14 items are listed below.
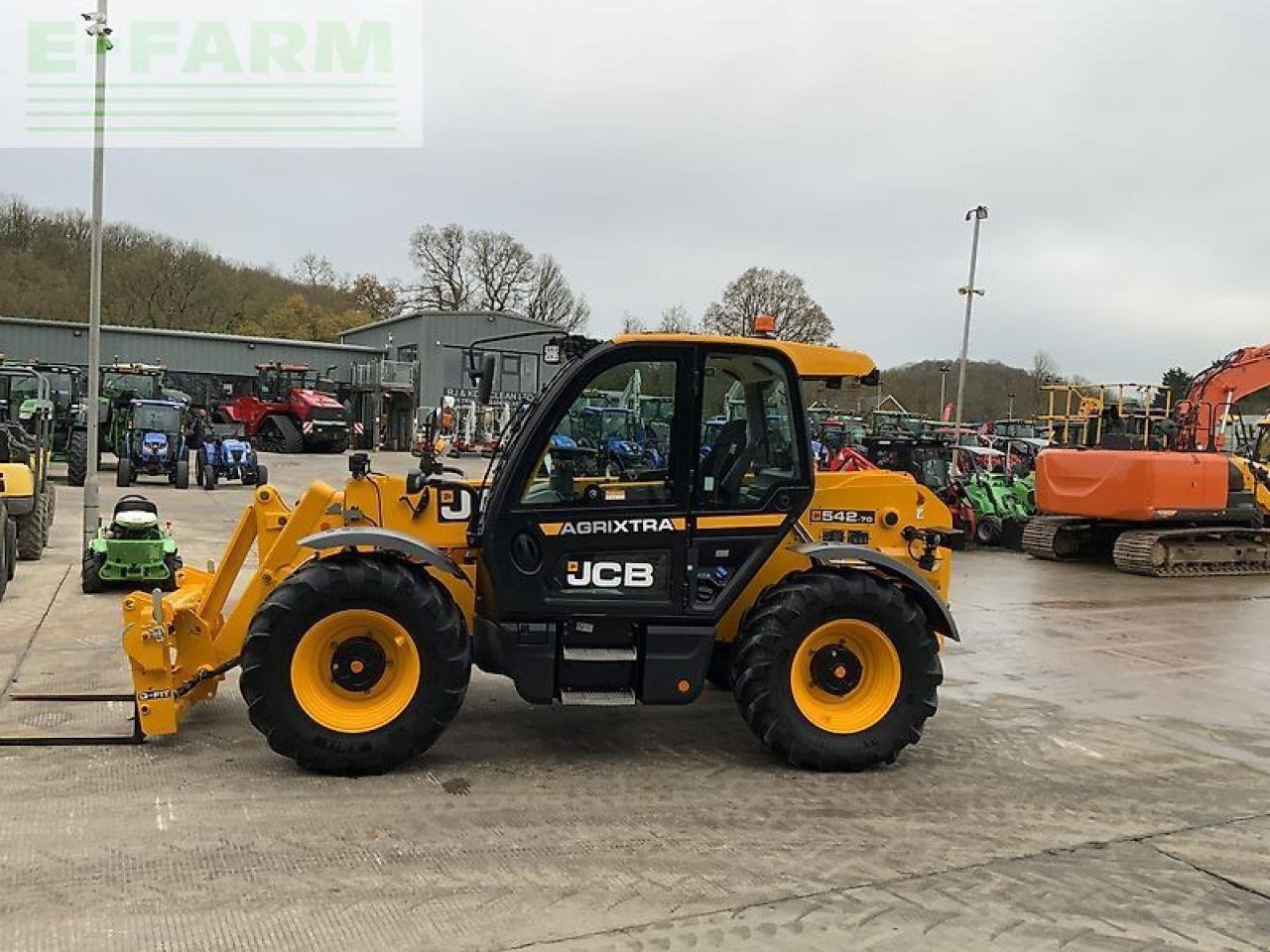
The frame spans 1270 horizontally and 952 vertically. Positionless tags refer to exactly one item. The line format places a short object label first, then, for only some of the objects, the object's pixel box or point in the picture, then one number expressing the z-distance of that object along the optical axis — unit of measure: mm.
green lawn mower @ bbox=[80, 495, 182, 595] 9391
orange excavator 14578
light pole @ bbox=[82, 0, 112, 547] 10125
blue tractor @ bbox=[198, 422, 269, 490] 21500
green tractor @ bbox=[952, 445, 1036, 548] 17375
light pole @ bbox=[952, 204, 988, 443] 21500
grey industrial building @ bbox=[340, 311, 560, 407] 45856
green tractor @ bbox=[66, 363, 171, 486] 20578
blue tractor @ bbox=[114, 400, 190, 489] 20844
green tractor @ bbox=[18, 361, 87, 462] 22344
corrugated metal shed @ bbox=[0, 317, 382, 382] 42438
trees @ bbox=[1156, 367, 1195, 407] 63981
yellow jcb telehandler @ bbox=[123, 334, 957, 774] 4914
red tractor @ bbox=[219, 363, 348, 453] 34594
